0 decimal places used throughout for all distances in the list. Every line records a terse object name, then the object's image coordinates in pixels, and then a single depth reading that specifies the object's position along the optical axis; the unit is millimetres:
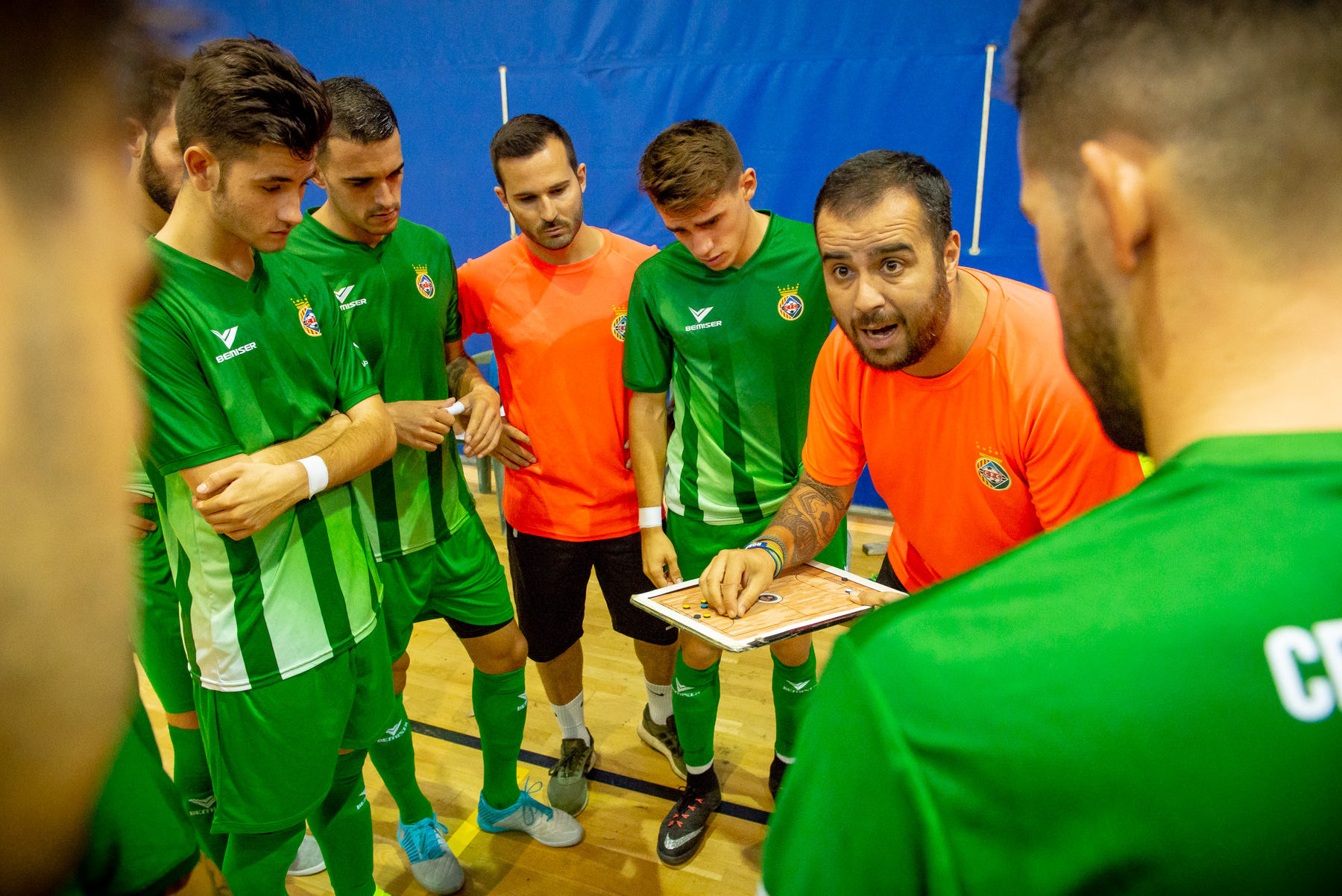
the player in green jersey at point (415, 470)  2609
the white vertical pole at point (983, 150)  4469
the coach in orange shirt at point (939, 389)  1841
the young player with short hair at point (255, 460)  1807
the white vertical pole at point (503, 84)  5609
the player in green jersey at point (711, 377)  2670
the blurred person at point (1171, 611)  475
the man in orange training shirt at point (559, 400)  2854
